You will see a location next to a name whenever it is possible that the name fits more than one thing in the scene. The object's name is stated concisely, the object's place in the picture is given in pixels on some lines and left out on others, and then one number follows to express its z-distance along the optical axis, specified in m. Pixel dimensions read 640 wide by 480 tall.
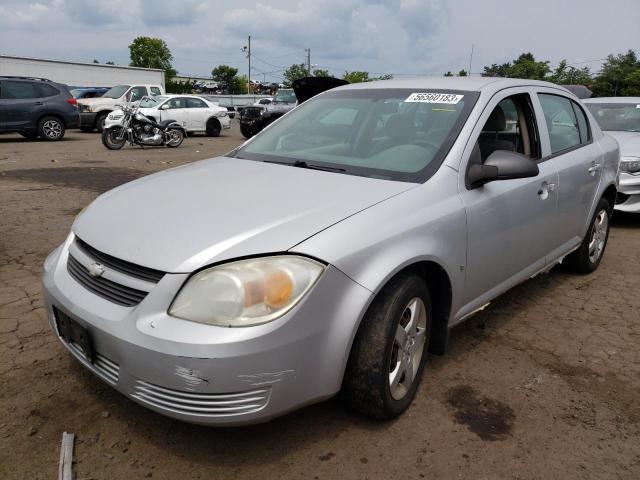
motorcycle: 13.54
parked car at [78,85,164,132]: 18.28
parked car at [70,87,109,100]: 20.84
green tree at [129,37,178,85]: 79.19
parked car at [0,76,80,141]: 14.16
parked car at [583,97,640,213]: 6.45
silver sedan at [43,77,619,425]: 1.98
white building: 29.15
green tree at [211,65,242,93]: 93.88
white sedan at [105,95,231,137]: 16.69
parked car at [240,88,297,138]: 17.39
